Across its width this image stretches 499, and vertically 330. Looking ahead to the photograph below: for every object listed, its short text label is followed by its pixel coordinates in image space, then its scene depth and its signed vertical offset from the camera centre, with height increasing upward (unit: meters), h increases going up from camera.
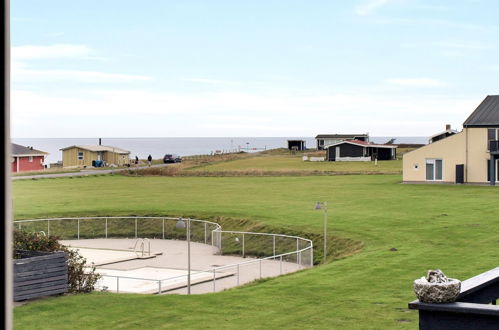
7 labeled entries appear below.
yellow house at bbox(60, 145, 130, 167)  112.88 +1.54
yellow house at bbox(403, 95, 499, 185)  61.25 +0.79
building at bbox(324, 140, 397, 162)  106.12 +1.95
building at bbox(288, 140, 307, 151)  144.75 +3.90
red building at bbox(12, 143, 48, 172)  99.25 +0.85
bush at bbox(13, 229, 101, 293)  23.98 -2.95
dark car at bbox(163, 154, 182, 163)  124.06 +0.99
